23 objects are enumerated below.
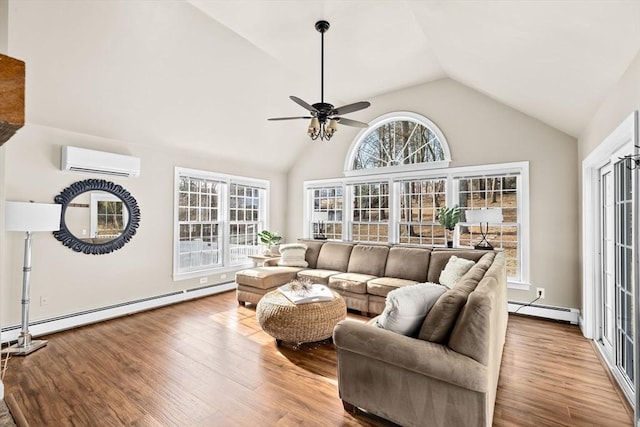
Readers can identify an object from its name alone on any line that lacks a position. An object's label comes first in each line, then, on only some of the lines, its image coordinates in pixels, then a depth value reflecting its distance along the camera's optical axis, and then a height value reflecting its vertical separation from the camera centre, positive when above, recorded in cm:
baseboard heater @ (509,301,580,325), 407 -123
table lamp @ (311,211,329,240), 595 -8
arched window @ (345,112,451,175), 521 +134
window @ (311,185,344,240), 639 +20
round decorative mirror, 393 +2
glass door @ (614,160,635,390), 252 -44
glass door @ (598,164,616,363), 304 -45
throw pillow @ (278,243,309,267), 538 -63
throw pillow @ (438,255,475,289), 359 -59
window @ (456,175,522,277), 455 +24
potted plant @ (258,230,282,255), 625 -38
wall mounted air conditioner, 381 +73
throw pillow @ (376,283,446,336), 210 -62
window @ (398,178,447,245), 523 +16
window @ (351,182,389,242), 581 +15
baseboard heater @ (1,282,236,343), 362 -129
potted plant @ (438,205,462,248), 466 +5
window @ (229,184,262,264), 620 -4
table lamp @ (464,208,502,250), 409 +6
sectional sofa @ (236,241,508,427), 178 -87
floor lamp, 309 -9
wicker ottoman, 317 -104
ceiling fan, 314 +111
